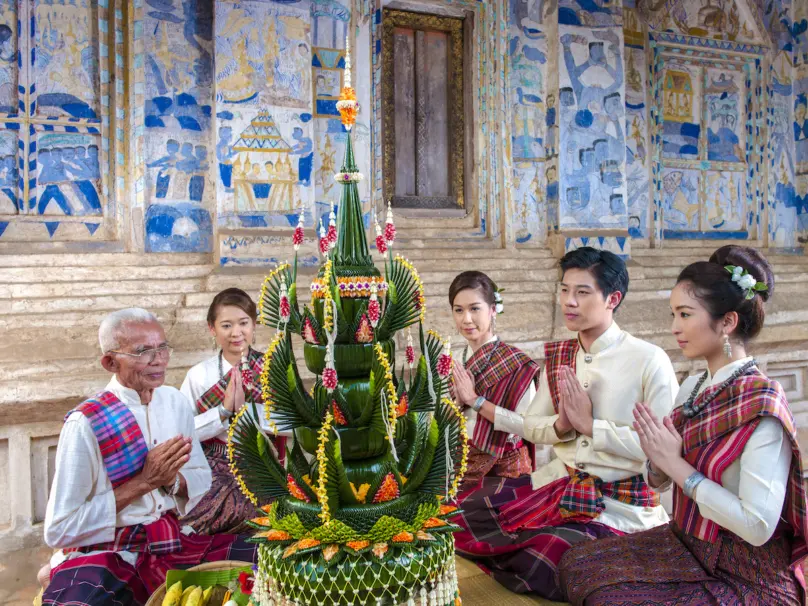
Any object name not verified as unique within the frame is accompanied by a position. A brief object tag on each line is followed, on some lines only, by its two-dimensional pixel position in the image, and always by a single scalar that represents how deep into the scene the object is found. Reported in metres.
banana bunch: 2.24
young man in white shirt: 2.91
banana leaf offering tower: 1.95
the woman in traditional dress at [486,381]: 3.55
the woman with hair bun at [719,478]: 2.24
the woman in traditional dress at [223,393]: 3.32
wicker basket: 2.32
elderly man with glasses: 2.40
